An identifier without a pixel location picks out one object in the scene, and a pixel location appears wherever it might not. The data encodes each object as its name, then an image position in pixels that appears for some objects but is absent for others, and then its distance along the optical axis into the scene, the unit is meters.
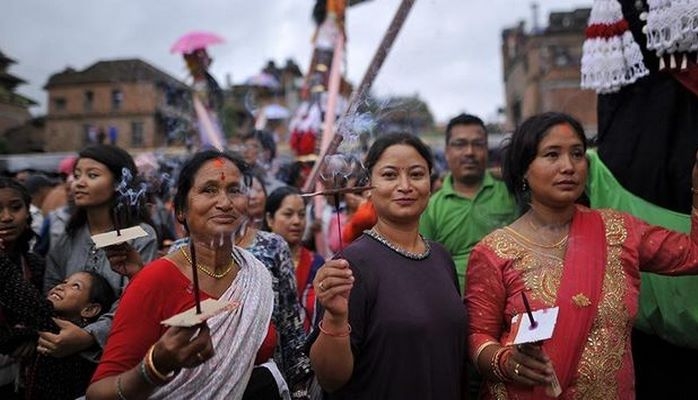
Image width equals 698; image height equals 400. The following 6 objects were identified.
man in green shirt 3.33
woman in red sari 1.98
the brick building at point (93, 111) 30.94
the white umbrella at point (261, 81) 11.27
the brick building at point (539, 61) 16.86
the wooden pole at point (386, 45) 2.90
